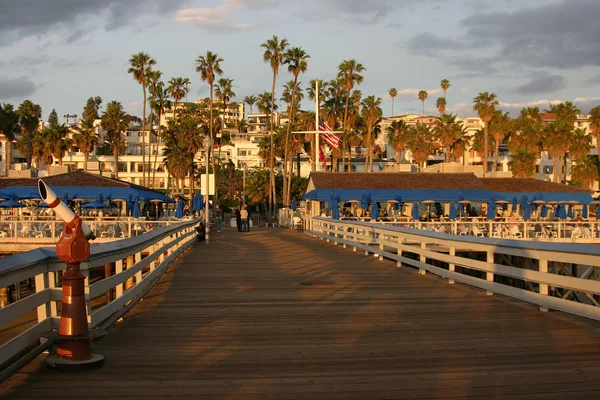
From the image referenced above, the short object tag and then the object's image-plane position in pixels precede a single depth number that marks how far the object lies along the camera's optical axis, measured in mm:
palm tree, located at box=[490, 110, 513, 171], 89250
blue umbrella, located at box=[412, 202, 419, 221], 39569
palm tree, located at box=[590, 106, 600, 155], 80812
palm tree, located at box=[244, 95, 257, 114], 180250
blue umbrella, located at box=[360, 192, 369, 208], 41438
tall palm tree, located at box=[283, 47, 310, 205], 77812
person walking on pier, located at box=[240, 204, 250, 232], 44406
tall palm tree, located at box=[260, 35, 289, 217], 77875
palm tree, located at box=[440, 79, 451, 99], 153875
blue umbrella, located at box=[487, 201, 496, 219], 40094
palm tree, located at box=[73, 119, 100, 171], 85938
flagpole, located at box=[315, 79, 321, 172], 47047
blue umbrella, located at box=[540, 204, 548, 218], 47000
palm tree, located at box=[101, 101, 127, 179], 87875
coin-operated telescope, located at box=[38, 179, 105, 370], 6328
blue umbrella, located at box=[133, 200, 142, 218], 40531
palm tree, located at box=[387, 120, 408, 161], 93562
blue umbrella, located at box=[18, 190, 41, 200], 40050
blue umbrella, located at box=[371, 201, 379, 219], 39188
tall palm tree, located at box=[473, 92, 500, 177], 88375
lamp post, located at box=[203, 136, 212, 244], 31058
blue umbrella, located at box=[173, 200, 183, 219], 37769
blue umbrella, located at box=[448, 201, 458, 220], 41081
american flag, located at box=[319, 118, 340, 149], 46353
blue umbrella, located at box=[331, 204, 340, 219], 39094
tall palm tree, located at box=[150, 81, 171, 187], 95562
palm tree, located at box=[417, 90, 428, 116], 167375
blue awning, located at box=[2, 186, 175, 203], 40812
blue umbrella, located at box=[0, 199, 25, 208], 41156
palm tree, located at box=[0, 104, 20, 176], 79062
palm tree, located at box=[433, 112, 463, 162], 87438
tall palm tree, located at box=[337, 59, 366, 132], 82875
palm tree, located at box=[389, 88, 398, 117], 155000
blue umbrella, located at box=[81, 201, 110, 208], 40969
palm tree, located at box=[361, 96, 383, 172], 86381
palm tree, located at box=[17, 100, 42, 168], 84062
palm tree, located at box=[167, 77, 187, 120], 98688
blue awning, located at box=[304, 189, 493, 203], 43250
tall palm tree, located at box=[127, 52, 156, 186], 85312
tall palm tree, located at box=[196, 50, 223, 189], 81688
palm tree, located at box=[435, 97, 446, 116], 147375
